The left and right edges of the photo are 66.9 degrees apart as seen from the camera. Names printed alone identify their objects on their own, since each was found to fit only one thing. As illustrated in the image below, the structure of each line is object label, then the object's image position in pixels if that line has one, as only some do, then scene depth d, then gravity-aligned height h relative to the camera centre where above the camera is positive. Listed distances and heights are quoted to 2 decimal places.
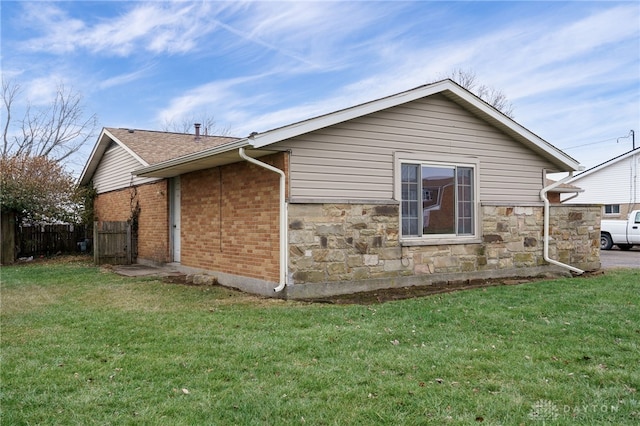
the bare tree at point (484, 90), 29.67 +7.94
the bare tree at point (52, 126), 28.98 +5.74
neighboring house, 24.25 +1.74
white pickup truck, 18.84 -0.59
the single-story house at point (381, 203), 7.89 +0.30
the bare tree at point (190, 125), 35.06 +6.92
